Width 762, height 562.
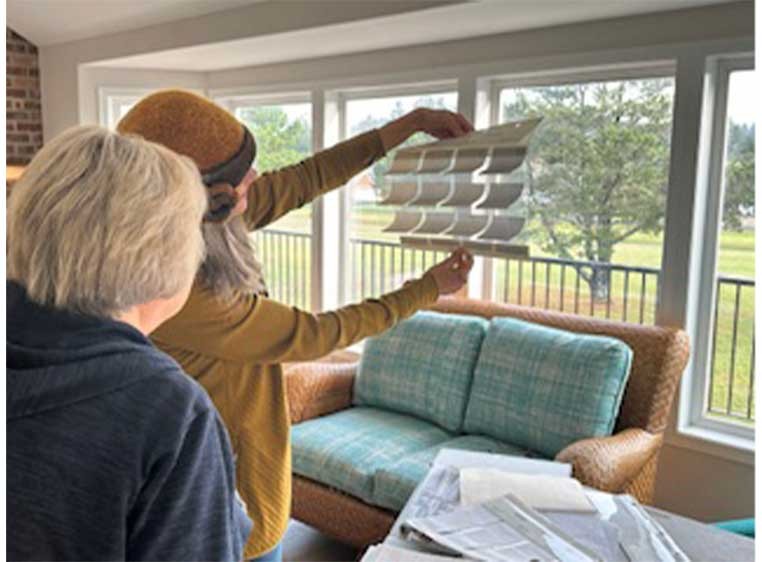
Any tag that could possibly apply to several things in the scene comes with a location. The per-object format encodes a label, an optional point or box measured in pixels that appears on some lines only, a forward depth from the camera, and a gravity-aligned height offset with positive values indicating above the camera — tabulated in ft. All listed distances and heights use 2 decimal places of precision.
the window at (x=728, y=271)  8.62 -0.66
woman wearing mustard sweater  4.04 -0.70
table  4.18 -1.97
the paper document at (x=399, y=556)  3.93 -1.93
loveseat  8.09 -2.45
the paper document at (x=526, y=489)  4.63 -1.87
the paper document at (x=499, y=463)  5.35 -1.91
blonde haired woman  2.24 -0.56
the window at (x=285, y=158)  13.76 +1.00
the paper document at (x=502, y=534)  3.96 -1.88
